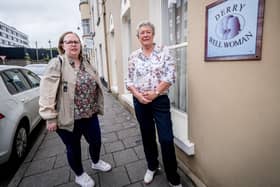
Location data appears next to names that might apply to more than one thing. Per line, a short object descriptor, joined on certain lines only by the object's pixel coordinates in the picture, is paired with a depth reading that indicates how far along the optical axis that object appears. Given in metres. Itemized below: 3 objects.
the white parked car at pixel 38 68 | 7.01
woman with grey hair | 1.55
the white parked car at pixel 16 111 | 2.05
